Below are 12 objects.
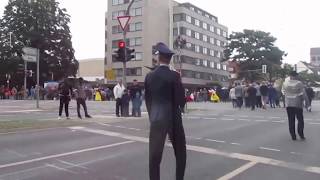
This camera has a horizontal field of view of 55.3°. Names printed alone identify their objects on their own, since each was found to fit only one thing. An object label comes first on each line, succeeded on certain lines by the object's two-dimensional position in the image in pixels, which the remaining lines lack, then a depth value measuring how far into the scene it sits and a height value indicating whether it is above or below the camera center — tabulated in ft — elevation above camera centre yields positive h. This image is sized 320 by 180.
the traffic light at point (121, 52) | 40.82 +5.92
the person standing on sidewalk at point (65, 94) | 38.05 +0.28
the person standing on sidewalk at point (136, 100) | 42.78 -0.54
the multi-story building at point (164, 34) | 183.29 +40.10
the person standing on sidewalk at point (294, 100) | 24.07 -0.32
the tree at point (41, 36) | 139.66 +28.02
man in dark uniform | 12.09 -0.39
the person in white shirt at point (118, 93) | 42.33 +0.44
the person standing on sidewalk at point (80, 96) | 39.04 +0.03
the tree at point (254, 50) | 188.71 +28.68
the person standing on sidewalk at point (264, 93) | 59.08 +0.60
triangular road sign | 40.64 +10.12
